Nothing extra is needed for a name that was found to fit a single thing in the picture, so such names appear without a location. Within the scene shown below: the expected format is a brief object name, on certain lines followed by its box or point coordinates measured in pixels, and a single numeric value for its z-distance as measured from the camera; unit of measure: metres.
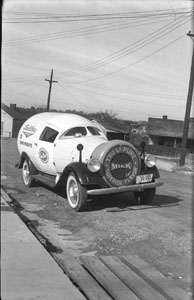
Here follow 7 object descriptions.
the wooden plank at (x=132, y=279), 3.25
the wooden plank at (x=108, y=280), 3.24
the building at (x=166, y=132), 43.74
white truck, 7.00
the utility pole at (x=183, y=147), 20.03
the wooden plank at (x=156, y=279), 3.38
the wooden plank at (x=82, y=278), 3.29
